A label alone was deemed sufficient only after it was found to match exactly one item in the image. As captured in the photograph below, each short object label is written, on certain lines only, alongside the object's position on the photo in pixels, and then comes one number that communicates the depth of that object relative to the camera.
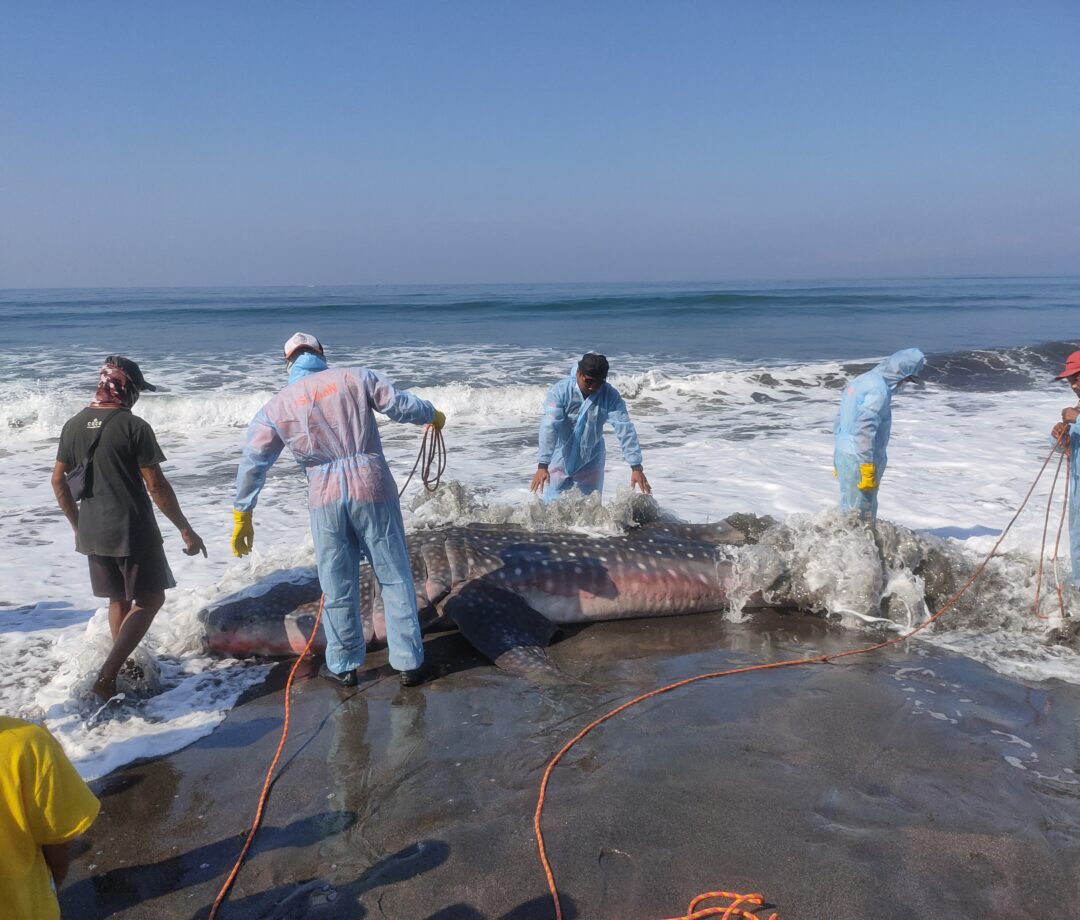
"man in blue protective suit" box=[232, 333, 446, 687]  4.61
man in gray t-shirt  4.38
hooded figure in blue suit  6.52
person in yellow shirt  1.92
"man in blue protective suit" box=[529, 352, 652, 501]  7.22
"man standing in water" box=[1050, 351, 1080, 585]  5.62
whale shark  5.45
